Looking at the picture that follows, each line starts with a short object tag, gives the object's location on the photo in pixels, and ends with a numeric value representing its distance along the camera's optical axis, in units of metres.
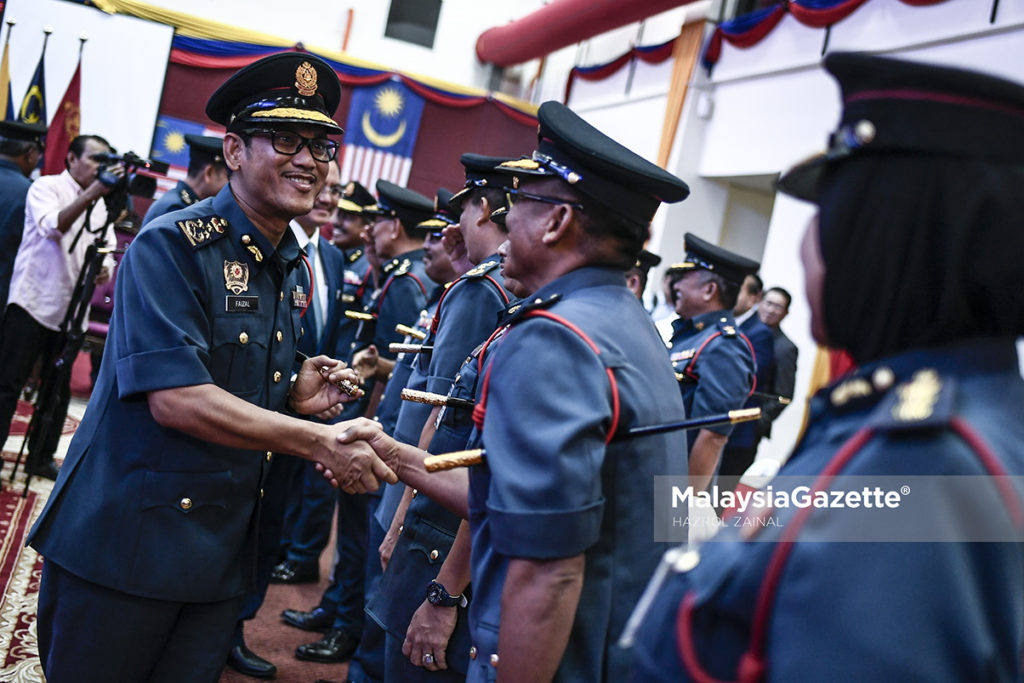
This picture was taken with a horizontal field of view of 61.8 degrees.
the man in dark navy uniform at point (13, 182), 4.02
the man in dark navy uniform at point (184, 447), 1.59
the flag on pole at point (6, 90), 8.65
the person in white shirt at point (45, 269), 3.90
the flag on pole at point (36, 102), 8.73
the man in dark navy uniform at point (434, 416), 1.71
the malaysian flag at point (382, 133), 10.64
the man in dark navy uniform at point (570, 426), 1.15
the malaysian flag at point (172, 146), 9.66
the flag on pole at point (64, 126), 9.01
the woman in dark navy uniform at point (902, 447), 0.70
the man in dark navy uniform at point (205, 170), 3.39
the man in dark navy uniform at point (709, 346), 3.62
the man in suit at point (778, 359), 5.59
